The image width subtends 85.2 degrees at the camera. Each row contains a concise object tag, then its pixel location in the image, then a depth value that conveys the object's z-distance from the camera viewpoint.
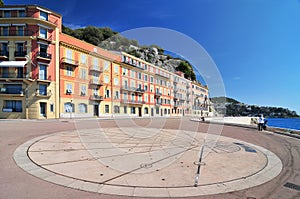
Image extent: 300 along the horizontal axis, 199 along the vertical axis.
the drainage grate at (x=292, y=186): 3.64
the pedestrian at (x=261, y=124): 15.99
